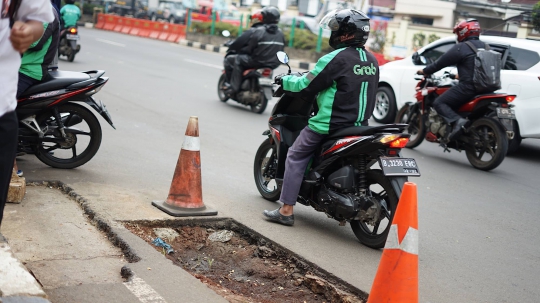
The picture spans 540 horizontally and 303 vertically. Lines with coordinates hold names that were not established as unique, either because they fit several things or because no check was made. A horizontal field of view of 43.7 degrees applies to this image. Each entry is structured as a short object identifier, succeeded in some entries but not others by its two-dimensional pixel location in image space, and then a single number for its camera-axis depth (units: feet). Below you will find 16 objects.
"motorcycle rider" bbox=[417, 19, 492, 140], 28.22
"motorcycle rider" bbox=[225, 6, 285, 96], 38.29
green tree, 43.01
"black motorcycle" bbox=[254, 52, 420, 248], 15.99
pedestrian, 8.87
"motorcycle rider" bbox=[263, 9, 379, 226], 16.63
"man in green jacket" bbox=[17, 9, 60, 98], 18.25
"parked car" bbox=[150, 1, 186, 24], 148.68
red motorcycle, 27.71
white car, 31.24
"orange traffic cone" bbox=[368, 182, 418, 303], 11.24
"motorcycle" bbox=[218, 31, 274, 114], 38.86
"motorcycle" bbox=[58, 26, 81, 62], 54.39
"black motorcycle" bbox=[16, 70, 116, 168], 19.31
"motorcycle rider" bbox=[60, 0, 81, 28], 54.80
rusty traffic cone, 17.66
